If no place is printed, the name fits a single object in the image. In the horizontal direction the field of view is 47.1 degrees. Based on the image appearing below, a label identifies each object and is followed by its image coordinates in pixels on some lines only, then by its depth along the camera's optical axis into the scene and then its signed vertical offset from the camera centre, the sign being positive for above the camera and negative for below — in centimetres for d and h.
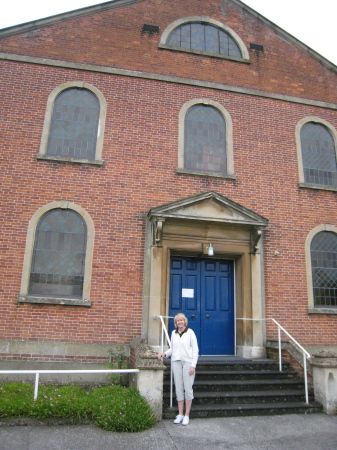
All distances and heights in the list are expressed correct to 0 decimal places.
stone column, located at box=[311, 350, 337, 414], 685 -93
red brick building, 844 +325
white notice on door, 905 +66
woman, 601 -61
